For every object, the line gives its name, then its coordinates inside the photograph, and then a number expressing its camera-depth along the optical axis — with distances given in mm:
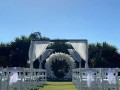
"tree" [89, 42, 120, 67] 14428
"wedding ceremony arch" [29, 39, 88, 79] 9469
